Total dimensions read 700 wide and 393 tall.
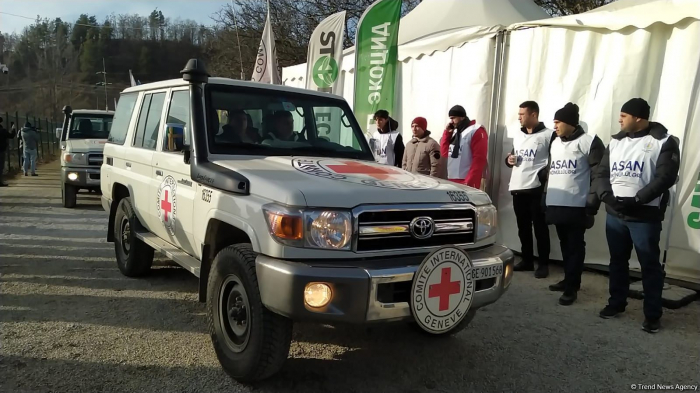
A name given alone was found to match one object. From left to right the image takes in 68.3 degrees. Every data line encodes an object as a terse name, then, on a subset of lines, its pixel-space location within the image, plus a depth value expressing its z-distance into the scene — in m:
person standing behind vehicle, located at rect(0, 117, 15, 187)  12.65
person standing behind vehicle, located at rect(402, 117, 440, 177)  6.73
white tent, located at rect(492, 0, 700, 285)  5.37
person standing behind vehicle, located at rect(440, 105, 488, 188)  6.46
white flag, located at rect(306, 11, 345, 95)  8.90
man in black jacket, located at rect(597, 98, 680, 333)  4.22
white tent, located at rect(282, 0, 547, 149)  7.11
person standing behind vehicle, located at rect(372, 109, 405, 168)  7.49
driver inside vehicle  4.07
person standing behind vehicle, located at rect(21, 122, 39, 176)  15.74
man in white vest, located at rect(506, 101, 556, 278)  5.89
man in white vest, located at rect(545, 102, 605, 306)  5.09
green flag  7.71
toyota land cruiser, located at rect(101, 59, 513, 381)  2.75
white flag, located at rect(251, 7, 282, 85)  10.28
